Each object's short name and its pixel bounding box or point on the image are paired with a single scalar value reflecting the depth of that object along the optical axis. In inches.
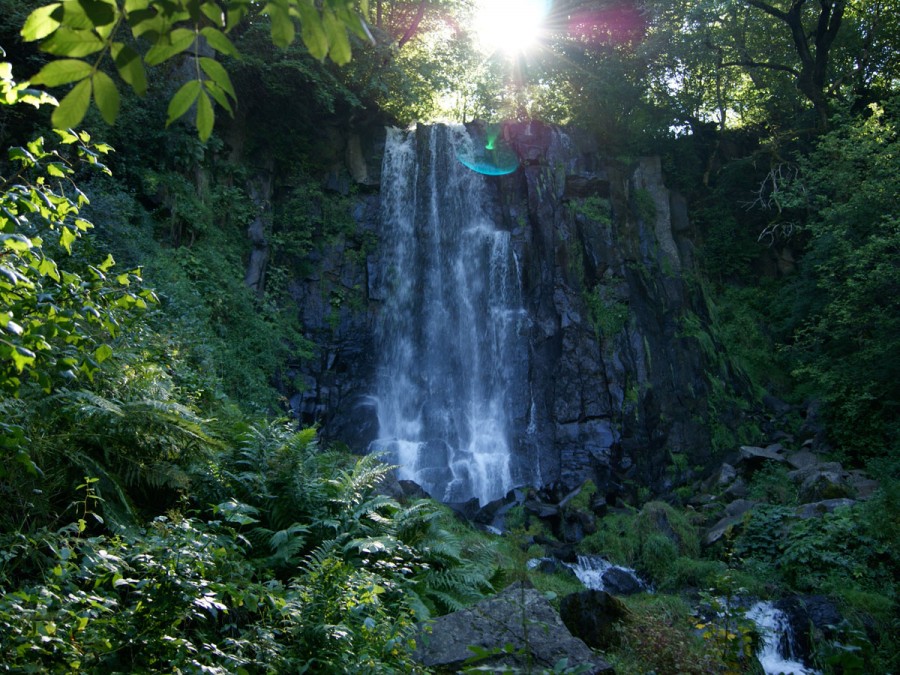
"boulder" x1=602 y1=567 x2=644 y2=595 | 431.7
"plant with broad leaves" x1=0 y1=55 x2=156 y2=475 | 110.1
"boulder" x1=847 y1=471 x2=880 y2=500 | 478.6
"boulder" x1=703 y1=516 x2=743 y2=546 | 475.5
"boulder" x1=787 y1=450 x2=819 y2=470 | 578.0
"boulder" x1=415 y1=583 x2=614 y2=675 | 170.2
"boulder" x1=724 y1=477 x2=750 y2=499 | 563.5
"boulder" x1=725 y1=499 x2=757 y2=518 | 512.7
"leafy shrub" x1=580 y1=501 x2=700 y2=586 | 470.9
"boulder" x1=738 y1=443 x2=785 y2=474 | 592.1
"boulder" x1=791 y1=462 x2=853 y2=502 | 480.1
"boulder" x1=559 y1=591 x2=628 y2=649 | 251.9
